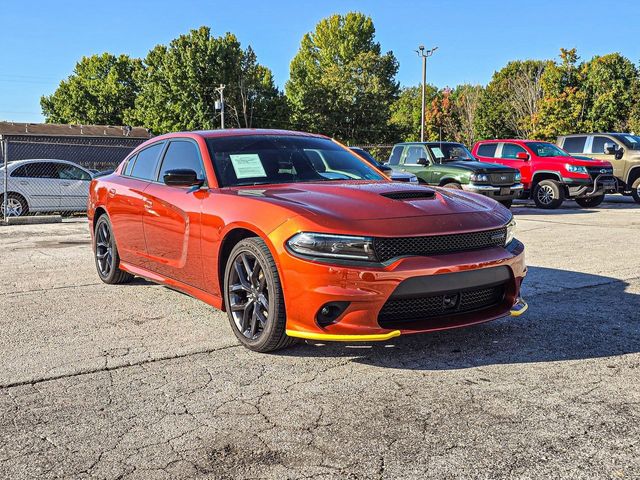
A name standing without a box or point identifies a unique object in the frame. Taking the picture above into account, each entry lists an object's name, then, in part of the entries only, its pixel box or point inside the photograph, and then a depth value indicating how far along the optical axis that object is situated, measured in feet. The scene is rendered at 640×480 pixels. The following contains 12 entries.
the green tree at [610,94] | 138.21
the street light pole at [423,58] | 114.48
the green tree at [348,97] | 181.88
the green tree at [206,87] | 165.78
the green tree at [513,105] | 160.45
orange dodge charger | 11.28
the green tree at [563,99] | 142.72
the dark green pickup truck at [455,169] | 45.50
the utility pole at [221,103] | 137.26
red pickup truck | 52.31
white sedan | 46.98
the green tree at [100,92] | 224.74
